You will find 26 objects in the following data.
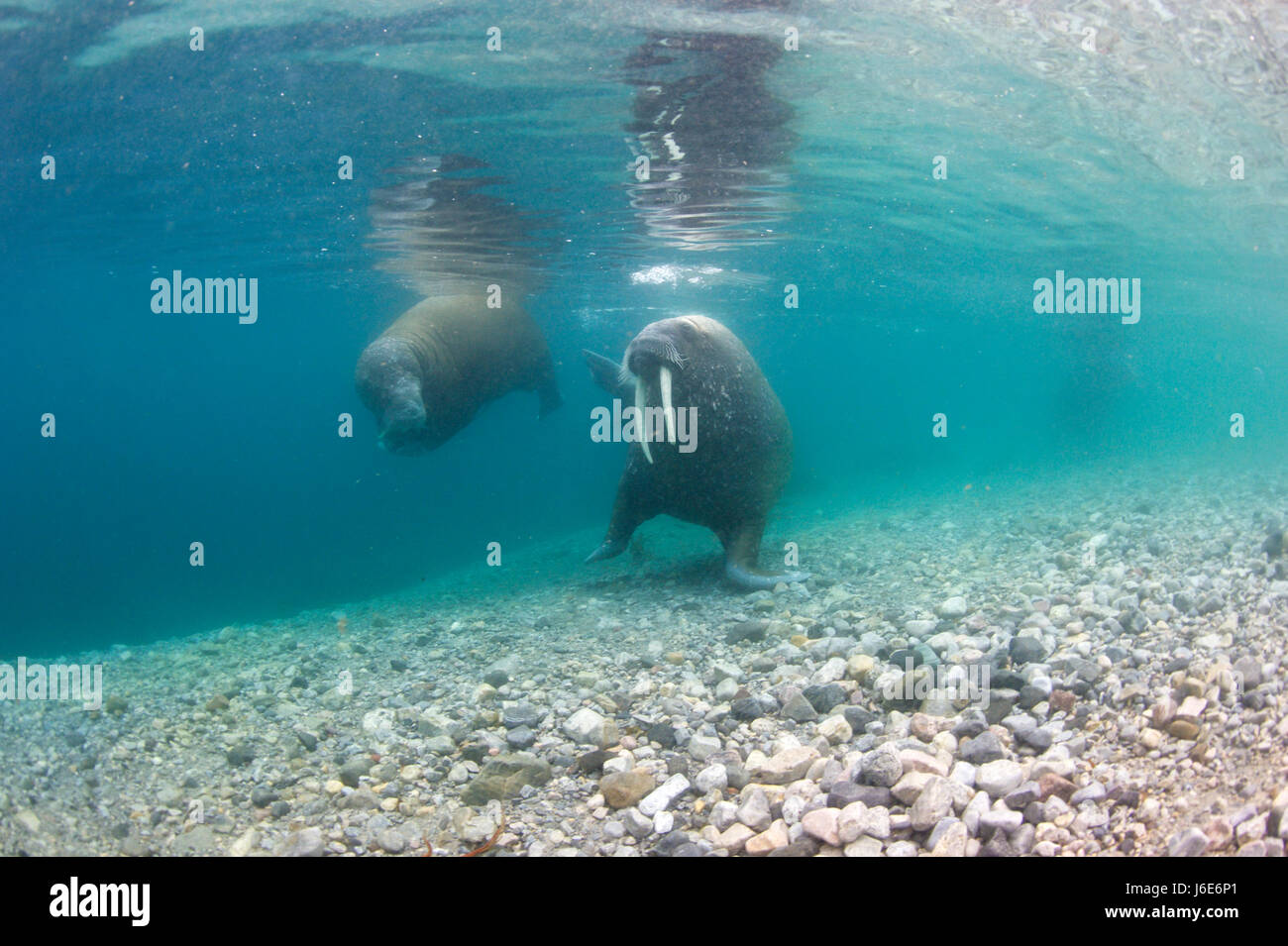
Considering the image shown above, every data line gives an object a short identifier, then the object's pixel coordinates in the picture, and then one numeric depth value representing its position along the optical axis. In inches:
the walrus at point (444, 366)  331.0
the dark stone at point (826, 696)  155.3
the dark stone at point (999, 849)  94.1
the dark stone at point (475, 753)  151.1
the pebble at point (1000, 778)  107.7
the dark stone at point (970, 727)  130.3
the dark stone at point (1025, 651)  160.4
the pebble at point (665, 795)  121.3
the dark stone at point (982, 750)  118.8
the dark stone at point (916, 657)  172.7
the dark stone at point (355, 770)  144.6
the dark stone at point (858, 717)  144.3
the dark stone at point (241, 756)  159.0
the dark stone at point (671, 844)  108.4
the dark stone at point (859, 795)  109.7
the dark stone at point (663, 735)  147.5
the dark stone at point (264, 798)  137.5
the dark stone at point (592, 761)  139.6
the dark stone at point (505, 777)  132.5
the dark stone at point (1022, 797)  102.3
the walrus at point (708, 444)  273.4
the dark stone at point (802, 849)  101.0
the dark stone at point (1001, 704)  134.5
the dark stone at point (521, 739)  155.6
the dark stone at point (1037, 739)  122.0
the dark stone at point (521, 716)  166.4
